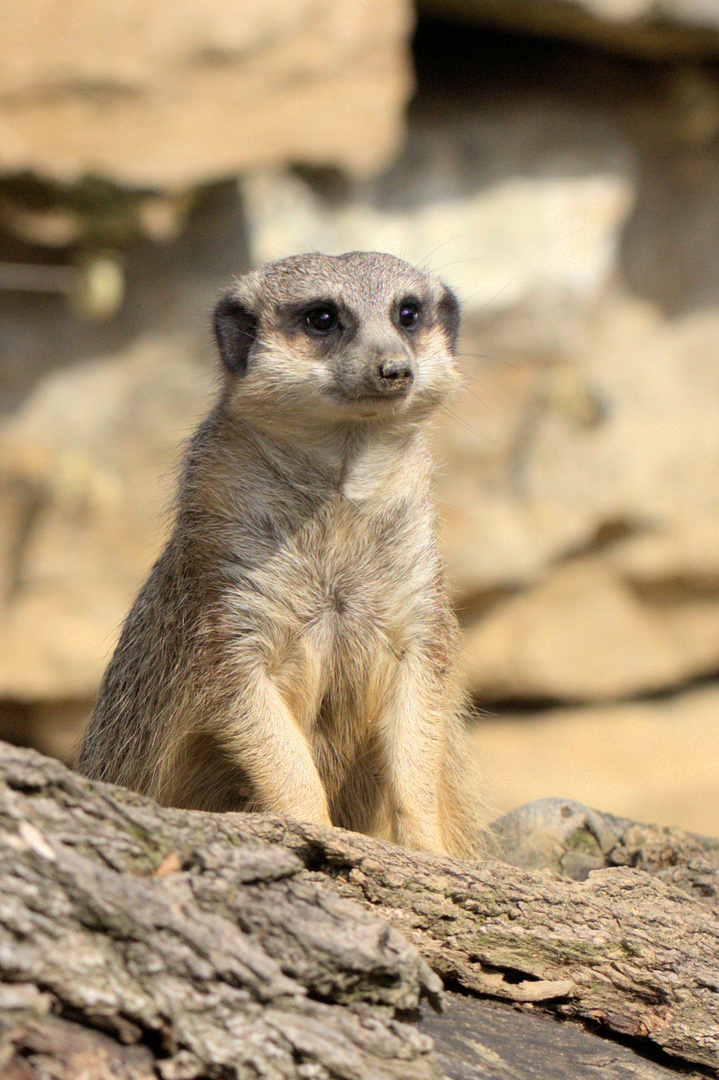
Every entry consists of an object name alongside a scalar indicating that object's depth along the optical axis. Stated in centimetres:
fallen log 342
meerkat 356
